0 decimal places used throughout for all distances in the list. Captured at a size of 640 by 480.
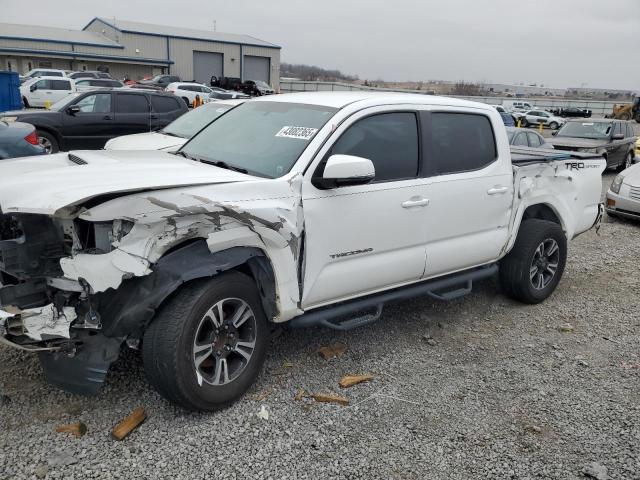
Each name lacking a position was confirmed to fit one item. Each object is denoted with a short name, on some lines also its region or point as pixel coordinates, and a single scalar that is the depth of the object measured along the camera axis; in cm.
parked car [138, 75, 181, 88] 3550
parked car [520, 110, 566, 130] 3638
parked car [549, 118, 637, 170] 1433
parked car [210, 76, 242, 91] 4175
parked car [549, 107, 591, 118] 4516
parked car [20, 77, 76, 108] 2548
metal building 4434
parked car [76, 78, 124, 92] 2800
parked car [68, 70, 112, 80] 3362
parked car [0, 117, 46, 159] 711
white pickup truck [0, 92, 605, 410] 294
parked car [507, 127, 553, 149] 1183
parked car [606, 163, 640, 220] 949
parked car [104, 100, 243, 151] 849
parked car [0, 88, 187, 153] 1163
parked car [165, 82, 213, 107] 3006
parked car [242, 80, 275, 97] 3959
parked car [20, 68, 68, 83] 3195
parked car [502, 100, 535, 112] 4141
